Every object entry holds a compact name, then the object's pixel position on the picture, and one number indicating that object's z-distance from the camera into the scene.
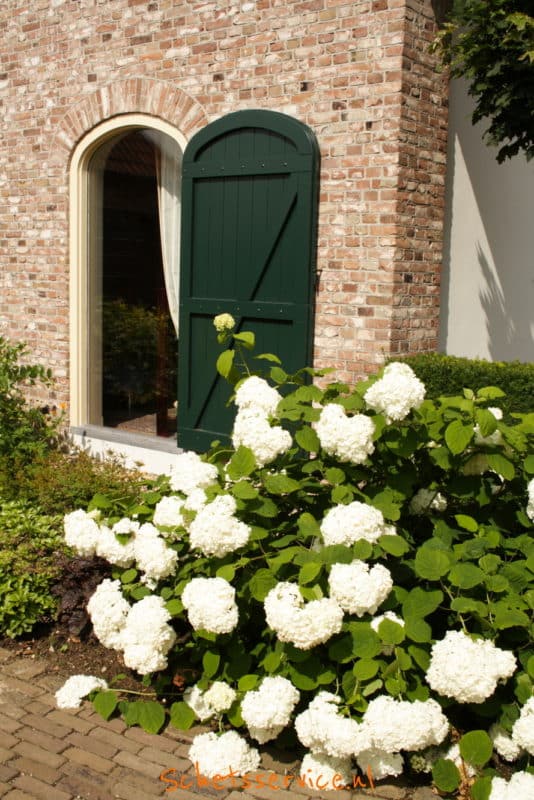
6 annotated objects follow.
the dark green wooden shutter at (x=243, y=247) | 5.68
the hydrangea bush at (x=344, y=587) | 2.91
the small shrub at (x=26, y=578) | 4.15
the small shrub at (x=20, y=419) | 6.46
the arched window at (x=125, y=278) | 6.93
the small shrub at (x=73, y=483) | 4.88
